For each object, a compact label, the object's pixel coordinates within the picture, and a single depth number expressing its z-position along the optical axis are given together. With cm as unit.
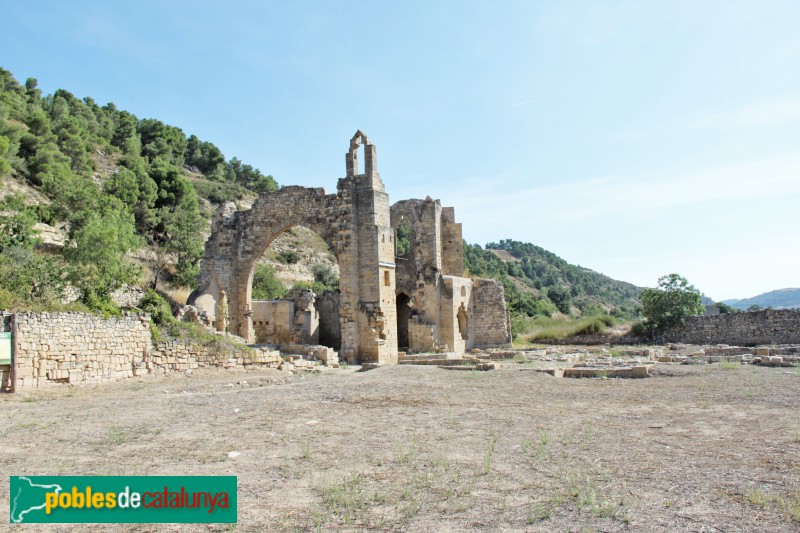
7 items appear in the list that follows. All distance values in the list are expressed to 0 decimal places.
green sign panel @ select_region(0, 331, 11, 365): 1099
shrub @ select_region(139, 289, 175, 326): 1542
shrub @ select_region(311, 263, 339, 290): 4201
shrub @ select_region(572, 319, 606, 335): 2994
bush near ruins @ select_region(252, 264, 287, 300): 2966
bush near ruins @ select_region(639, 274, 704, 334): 2783
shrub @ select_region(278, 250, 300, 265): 4644
